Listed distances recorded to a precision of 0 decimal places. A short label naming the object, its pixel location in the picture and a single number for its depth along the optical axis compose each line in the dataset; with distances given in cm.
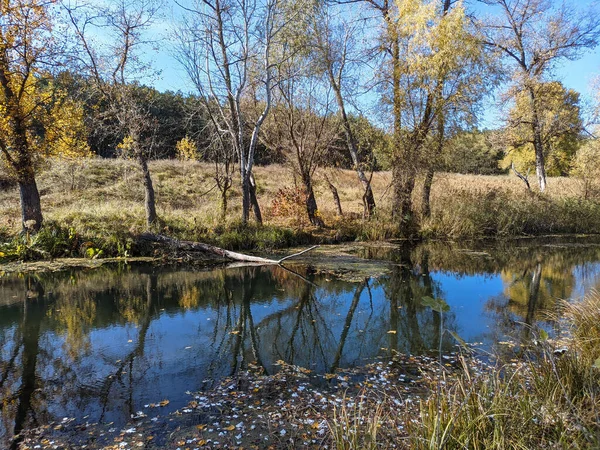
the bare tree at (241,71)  1451
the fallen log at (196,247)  1316
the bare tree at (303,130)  1666
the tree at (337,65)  1648
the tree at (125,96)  1369
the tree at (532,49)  2298
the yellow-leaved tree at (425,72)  1664
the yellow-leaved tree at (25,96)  1155
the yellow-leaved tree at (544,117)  2432
